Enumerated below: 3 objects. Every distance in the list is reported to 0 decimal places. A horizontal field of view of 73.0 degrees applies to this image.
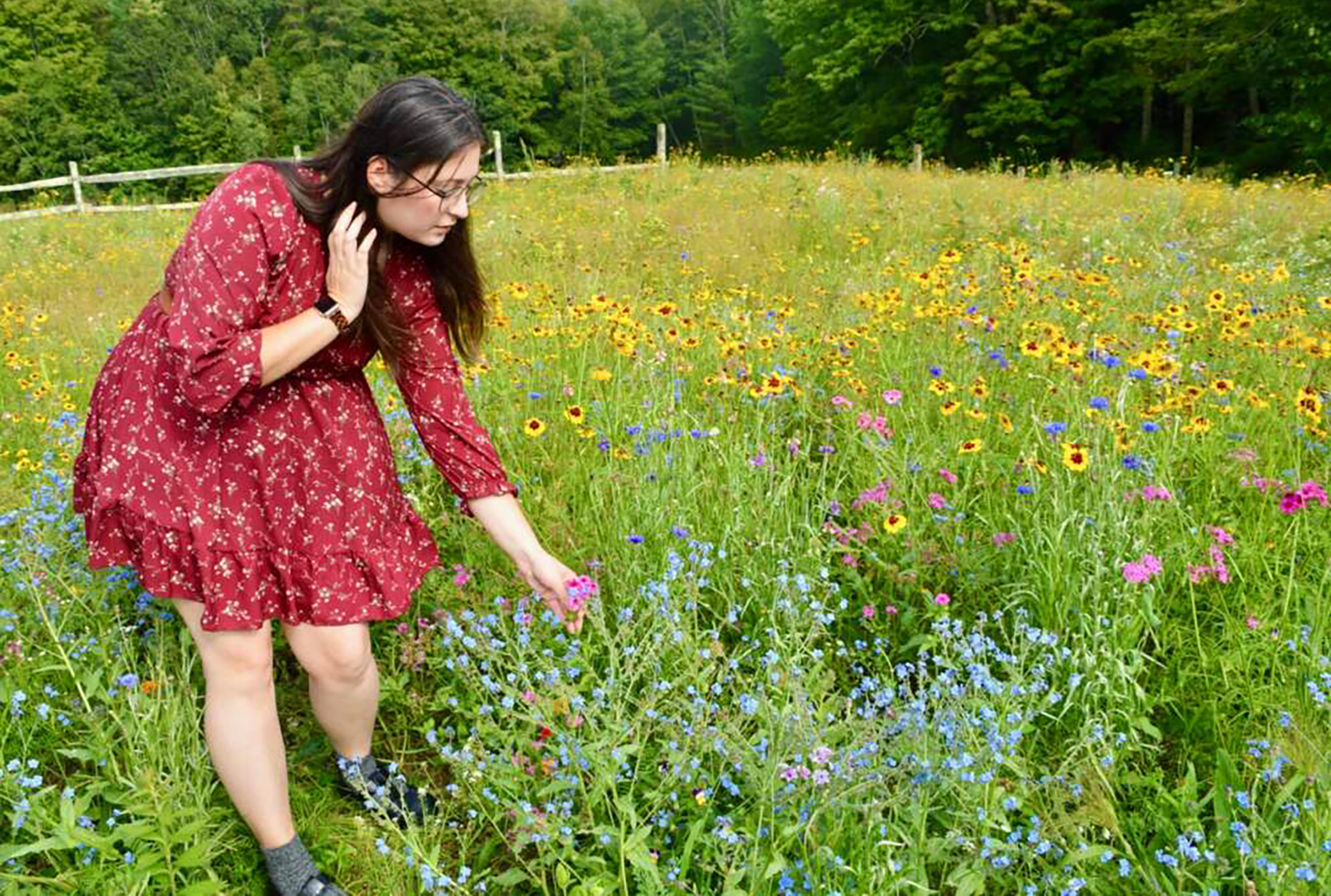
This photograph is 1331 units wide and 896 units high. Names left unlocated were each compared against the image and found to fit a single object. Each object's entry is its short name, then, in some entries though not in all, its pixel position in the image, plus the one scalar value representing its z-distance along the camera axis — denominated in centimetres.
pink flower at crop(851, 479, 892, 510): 220
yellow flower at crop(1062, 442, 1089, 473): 196
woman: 164
